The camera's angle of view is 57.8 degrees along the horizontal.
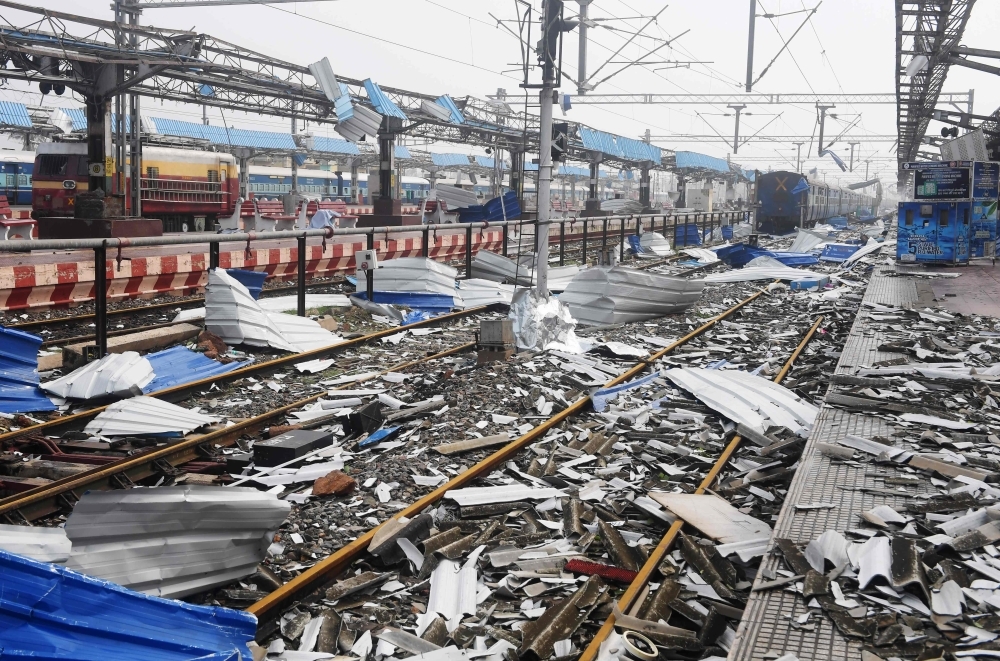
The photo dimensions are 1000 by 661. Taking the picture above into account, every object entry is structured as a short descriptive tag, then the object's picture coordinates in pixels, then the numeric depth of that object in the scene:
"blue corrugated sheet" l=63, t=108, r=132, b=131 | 50.14
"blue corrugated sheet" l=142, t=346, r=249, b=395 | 9.48
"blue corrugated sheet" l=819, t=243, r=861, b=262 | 32.09
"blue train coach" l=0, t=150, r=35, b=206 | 47.12
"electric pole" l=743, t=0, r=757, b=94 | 26.23
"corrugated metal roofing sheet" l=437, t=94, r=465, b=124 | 38.77
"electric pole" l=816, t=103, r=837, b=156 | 55.12
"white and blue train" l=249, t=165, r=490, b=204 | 71.38
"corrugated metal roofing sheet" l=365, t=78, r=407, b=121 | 32.12
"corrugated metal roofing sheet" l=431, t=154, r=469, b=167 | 86.50
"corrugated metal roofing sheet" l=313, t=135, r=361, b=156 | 63.28
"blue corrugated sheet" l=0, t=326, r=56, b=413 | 8.37
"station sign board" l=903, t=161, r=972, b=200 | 23.27
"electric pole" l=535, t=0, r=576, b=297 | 12.79
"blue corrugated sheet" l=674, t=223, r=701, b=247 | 39.26
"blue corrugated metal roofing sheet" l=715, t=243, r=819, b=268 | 29.17
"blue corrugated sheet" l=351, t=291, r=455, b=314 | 16.06
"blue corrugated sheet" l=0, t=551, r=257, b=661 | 3.21
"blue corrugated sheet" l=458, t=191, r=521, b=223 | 22.05
